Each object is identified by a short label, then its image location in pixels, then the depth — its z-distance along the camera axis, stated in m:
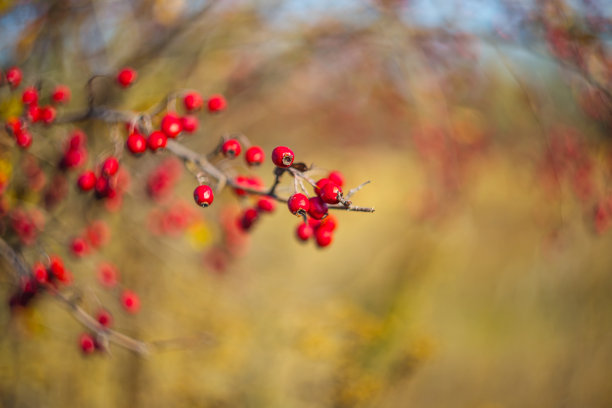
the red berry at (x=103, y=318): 0.64
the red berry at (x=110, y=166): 0.57
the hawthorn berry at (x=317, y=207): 0.52
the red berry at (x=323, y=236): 0.56
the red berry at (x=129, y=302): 0.69
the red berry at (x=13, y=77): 0.59
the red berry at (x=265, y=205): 0.58
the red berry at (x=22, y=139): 0.58
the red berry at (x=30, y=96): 0.58
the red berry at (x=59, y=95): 0.62
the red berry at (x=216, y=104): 0.62
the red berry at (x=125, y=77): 0.61
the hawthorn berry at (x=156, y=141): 0.55
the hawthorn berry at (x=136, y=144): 0.55
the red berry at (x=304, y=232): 0.58
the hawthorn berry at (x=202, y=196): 0.53
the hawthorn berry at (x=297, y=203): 0.51
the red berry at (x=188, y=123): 0.59
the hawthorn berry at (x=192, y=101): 0.60
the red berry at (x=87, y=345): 0.65
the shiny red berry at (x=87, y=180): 0.59
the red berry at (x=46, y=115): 0.59
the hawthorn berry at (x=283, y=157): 0.52
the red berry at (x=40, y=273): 0.58
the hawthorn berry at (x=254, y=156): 0.57
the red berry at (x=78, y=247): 0.66
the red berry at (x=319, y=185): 0.52
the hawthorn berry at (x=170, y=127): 0.56
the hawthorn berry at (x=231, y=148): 0.55
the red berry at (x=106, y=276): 0.70
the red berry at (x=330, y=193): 0.51
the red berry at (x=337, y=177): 0.56
